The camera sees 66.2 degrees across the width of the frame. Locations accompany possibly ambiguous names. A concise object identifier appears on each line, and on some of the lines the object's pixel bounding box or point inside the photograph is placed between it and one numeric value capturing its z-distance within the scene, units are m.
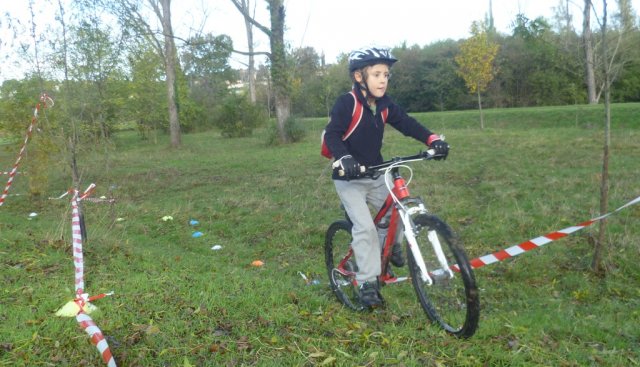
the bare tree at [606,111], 5.04
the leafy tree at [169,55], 23.34
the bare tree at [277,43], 20.55
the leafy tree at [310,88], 43.56
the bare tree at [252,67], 40.94
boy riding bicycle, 3.84
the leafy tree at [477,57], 22.47
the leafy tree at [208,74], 20.03
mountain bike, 3.10
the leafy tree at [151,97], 22.90
